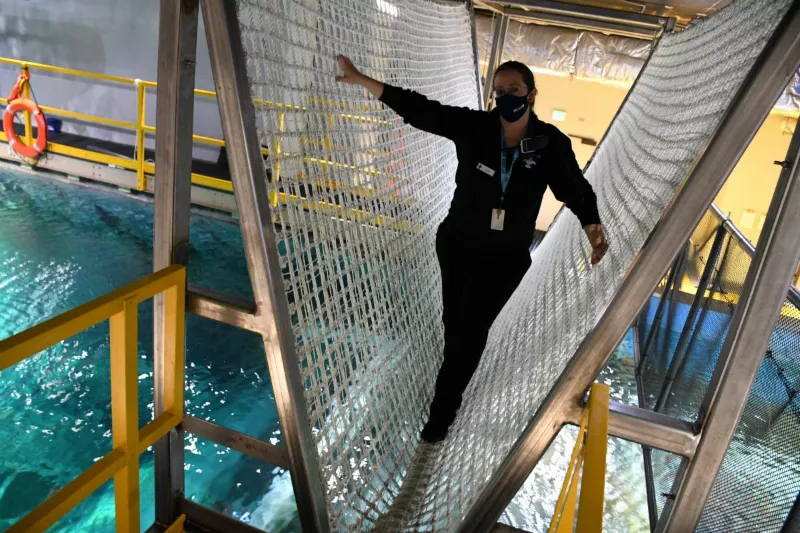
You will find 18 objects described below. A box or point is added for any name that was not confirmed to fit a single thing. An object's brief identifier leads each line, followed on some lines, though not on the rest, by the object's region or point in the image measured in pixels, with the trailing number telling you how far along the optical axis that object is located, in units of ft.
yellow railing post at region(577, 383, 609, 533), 3.07
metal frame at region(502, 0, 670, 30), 13.74
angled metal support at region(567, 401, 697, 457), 4.12
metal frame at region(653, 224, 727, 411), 9.41
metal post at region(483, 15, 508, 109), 16.47
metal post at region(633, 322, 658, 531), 8.59
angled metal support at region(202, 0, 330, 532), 3.92
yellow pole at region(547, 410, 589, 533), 3.50
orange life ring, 21.52
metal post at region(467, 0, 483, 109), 14.18
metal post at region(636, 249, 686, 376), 11.64
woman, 6.20
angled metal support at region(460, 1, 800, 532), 3.55
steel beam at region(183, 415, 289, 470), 4.89
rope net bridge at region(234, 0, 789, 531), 4.99
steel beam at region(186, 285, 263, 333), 4.42
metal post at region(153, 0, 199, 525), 4.15
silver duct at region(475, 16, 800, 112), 17.43
